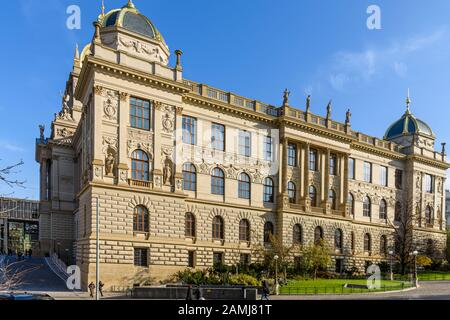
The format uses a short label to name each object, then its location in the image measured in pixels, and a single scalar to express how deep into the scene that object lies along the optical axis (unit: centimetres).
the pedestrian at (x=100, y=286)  2895
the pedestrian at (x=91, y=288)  2960
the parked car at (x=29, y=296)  1482
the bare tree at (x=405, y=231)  5459
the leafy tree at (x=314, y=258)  4228
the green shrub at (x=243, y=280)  3459
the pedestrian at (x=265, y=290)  2550
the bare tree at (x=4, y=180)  797
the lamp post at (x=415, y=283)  3794
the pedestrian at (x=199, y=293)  2341
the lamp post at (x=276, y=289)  3116
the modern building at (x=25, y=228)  7922
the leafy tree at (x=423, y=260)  5353
